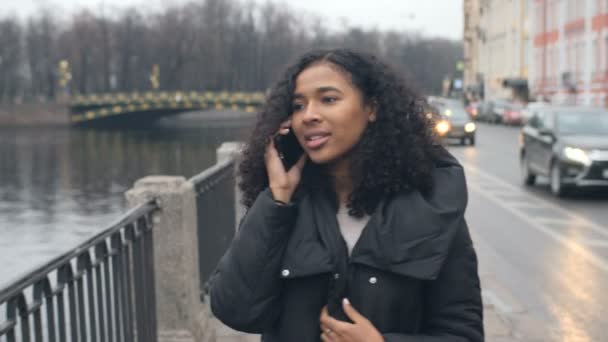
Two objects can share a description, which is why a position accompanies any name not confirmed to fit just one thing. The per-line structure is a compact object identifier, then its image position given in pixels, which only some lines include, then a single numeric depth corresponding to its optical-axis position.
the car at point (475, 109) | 65.09
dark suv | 15.09
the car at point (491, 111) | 57.81
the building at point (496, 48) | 72.56
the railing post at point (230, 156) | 8.89
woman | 2.19
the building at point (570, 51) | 49.47
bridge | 70.06
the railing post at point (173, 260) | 5.11
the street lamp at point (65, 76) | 79.45
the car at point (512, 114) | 53.46
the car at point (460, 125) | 32.47
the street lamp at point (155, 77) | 83.94
